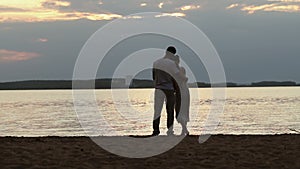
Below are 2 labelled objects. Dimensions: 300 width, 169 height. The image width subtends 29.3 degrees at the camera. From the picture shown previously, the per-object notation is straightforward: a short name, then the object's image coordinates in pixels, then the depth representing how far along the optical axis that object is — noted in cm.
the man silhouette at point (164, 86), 1335
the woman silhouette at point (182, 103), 1412
